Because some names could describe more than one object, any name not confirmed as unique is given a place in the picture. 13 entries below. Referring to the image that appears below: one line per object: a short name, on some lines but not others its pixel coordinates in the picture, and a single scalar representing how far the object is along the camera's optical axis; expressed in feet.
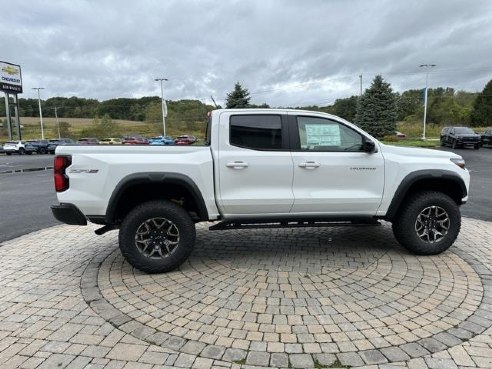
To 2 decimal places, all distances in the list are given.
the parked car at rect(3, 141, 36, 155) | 141.90
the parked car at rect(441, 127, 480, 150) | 95.66
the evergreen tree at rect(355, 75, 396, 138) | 134.92
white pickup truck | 14.42
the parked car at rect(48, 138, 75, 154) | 149.89
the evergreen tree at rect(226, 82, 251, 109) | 131.64
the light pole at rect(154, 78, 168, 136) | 197.18
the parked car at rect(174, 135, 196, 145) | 162.15
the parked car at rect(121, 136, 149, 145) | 163.00
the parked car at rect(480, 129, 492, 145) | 102.05
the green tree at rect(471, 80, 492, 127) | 223.92
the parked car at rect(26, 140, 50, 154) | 146.65
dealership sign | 180.17
